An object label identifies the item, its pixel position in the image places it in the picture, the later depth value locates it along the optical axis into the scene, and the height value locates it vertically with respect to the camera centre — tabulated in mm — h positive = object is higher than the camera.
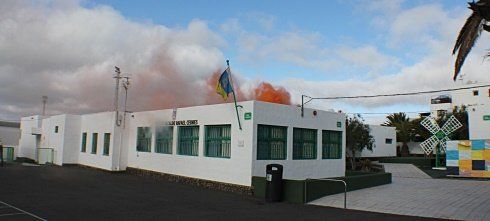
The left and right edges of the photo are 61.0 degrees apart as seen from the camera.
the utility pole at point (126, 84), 28133 +4185
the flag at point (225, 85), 17614 +2685
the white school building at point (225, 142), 17438 +329
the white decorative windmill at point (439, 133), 40562 +2100
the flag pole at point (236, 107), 17297 +1728
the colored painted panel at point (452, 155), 28572 -25
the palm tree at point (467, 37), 10734 +3072
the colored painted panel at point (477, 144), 27000 +727
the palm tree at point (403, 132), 56688 +2905
